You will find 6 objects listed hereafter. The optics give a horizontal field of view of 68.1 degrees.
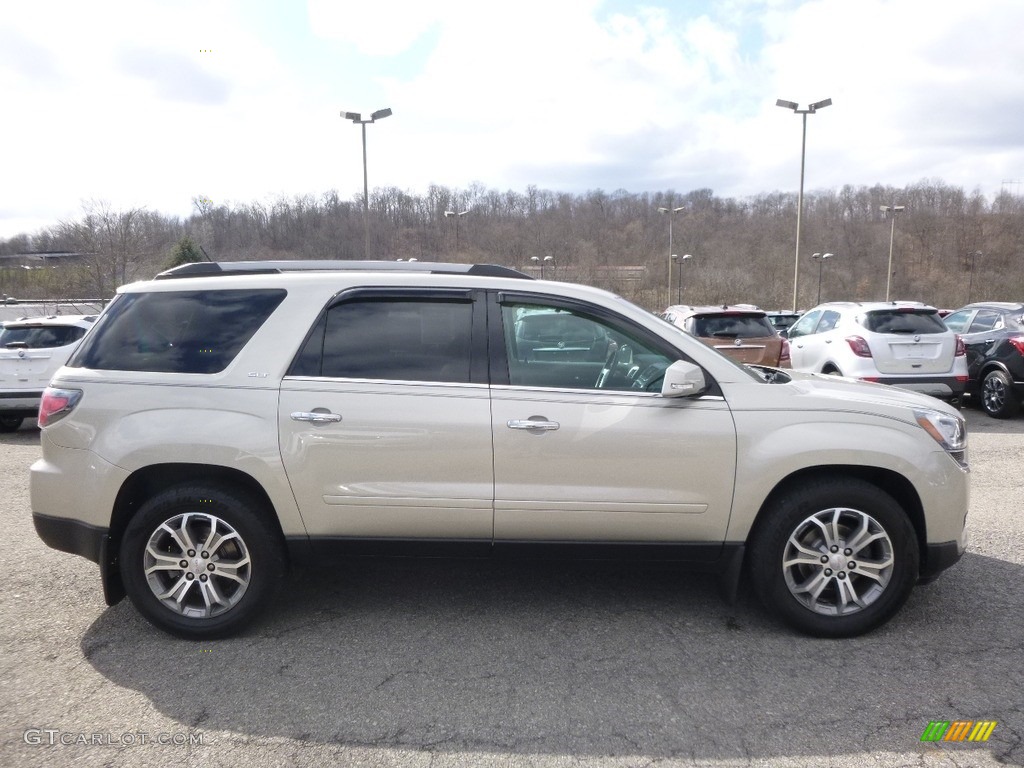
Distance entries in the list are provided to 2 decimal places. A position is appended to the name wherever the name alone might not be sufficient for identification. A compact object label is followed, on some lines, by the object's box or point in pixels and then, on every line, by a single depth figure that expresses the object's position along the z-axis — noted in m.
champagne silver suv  3.71
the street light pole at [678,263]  63.81
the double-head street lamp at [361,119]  23.75
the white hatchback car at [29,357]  10.76
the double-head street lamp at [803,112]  25.45
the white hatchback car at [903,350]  10.17
